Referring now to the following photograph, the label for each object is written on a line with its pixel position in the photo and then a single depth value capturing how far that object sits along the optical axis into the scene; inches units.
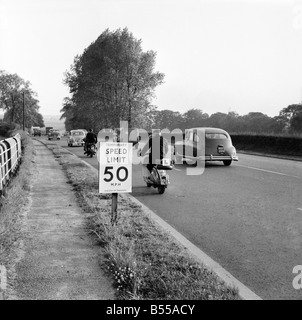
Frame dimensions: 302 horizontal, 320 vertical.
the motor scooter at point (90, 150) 932.7
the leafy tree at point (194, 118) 4094.5
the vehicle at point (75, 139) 1481.3
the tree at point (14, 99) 4421.8
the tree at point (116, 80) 1809.8
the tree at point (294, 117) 2311.8
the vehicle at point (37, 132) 3490.2
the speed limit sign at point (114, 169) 266.1
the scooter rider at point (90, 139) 949.2
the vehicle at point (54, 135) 2546.8
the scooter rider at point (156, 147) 449.7
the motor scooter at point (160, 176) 438.0
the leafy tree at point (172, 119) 4203.5
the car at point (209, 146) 709.9
